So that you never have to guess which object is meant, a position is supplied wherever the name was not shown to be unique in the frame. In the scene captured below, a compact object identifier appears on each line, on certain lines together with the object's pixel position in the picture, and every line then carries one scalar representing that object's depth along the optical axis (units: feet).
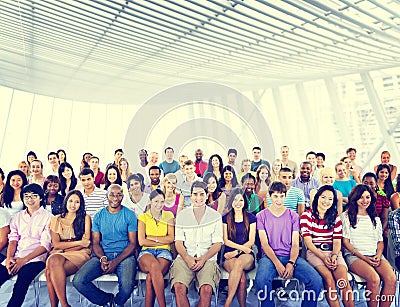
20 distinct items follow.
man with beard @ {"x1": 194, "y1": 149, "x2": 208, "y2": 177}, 18.88
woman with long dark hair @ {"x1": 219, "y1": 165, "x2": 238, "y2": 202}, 14.75
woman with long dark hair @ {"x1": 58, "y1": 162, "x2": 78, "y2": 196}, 14.81
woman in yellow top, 10.46
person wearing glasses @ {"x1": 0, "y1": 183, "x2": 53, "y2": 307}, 10.64
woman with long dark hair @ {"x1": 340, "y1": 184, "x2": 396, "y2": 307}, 10.53
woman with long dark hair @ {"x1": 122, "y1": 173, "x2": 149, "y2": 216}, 13.32
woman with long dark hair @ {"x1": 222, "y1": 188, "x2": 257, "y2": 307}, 10.61
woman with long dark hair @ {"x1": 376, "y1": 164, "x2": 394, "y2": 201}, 14.25
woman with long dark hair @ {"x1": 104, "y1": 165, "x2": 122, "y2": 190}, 14.34
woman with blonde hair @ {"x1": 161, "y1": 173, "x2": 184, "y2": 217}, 12.53
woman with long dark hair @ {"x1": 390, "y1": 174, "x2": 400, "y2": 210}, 12.91
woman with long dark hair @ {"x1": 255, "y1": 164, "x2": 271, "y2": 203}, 14.80
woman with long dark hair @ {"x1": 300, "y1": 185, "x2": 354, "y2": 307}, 10.79
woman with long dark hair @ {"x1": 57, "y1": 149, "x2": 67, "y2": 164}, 18.15
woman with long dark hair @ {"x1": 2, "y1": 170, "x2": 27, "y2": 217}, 12.69
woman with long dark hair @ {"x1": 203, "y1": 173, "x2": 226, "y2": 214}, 12.74
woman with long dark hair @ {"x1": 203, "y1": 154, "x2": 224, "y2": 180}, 16.57
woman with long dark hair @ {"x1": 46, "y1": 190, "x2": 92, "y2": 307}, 10.71
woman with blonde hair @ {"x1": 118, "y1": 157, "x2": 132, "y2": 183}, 16.01
